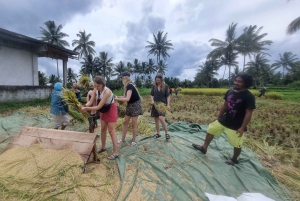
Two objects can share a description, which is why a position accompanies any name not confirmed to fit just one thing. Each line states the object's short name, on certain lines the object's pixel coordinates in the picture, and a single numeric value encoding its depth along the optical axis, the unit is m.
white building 9.41
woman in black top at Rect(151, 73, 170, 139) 3.83
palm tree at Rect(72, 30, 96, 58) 33.28
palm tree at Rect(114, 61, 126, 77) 42.75
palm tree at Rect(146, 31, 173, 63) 38.25
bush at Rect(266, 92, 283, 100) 18.41
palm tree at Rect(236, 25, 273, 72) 29.38
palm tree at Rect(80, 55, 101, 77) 35.09
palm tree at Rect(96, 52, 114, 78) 37.05
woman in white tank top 2.75
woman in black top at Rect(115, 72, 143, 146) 3.33
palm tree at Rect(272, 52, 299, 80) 46.34
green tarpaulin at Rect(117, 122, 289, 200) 2.31
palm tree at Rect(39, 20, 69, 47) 29.55
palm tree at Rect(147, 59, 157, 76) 48.01
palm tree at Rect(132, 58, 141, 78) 47.56
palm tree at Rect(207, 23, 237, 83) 30.48
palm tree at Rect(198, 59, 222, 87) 40.91
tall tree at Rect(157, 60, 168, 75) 44.07
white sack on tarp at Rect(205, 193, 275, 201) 2.11
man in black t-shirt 2.74
